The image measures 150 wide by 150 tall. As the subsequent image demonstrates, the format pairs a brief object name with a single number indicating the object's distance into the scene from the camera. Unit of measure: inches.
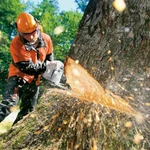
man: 150.4
